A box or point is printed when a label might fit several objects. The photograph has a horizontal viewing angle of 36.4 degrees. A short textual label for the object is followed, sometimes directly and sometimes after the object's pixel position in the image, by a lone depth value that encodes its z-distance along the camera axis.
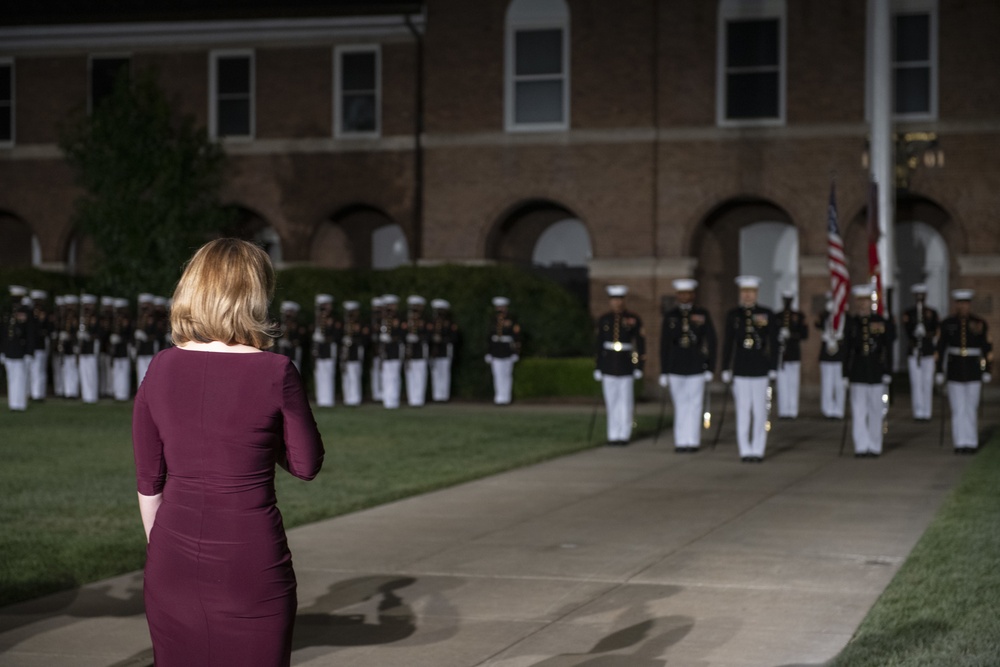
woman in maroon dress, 4.05
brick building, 30.09
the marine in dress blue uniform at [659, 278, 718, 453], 17.47
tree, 28.53
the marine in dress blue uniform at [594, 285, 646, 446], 18.47
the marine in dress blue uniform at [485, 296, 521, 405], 26.62
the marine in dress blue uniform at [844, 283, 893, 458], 16.97
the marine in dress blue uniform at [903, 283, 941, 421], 22.89
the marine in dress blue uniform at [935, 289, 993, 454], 17.30
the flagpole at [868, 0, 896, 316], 21.67
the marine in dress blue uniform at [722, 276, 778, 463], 16.55
